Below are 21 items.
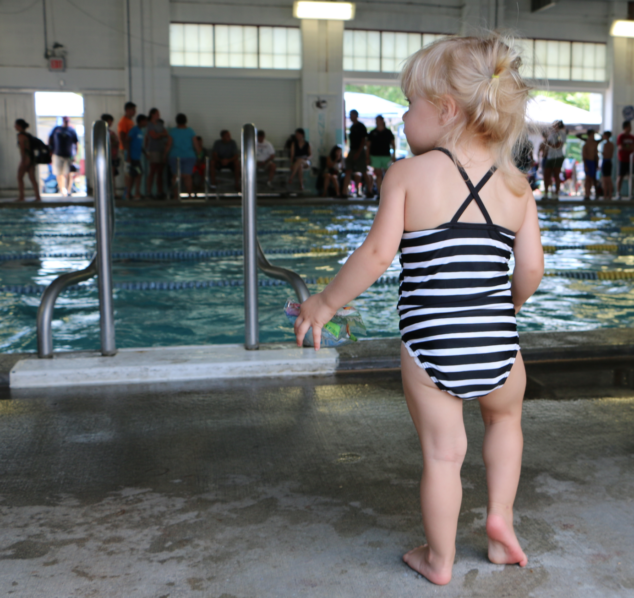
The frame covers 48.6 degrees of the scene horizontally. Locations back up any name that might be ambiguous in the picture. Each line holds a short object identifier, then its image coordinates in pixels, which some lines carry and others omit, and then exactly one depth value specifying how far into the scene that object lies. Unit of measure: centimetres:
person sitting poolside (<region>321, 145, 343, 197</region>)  1588
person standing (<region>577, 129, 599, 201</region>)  1556
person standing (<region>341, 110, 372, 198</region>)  1408
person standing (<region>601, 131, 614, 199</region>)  1565
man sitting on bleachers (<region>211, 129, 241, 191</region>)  1538
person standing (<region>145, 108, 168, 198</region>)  1355
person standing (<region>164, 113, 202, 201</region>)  1385
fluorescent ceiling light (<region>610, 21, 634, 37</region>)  1783
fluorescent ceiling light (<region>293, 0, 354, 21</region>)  1584
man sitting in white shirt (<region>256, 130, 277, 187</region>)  1560
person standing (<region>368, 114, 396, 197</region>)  1382
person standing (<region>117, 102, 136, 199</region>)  1393
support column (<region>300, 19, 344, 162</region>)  1694
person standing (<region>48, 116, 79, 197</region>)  1595
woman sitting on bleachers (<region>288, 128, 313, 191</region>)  1569
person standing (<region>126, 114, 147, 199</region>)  1361
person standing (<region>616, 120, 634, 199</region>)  1606
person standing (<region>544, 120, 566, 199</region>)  1452
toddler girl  134
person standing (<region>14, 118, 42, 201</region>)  1273
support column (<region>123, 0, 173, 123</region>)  1606
